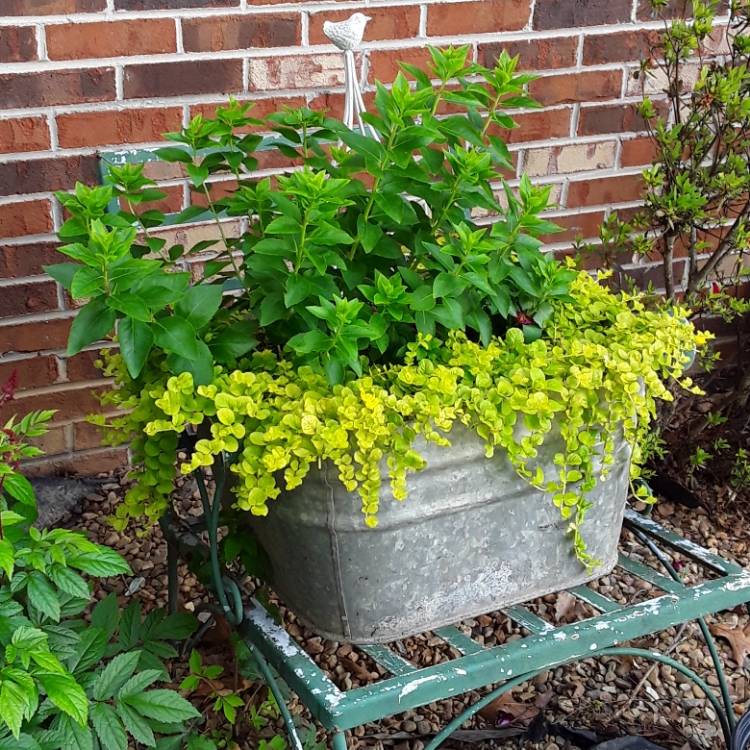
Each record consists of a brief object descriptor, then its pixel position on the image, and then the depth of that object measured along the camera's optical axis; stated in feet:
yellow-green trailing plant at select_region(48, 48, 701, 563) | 4.28
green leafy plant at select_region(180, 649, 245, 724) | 5.58
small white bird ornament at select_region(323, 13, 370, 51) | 5.24
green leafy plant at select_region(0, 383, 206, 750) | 4.08
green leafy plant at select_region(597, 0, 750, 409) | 6.66
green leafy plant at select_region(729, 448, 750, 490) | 8.44
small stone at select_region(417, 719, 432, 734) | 6.55
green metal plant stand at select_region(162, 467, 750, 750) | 4.48
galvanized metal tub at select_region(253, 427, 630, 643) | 4.51
